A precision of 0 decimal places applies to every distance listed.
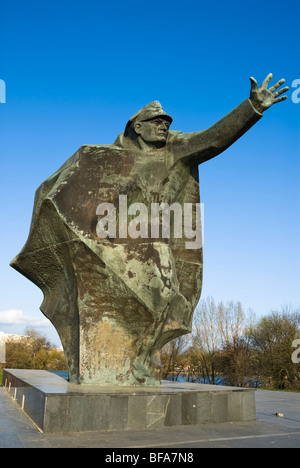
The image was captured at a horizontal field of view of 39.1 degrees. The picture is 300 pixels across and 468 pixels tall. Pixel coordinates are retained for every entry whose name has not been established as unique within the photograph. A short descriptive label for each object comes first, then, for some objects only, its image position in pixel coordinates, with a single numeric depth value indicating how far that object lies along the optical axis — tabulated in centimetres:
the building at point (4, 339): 3937
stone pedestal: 510
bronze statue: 683
